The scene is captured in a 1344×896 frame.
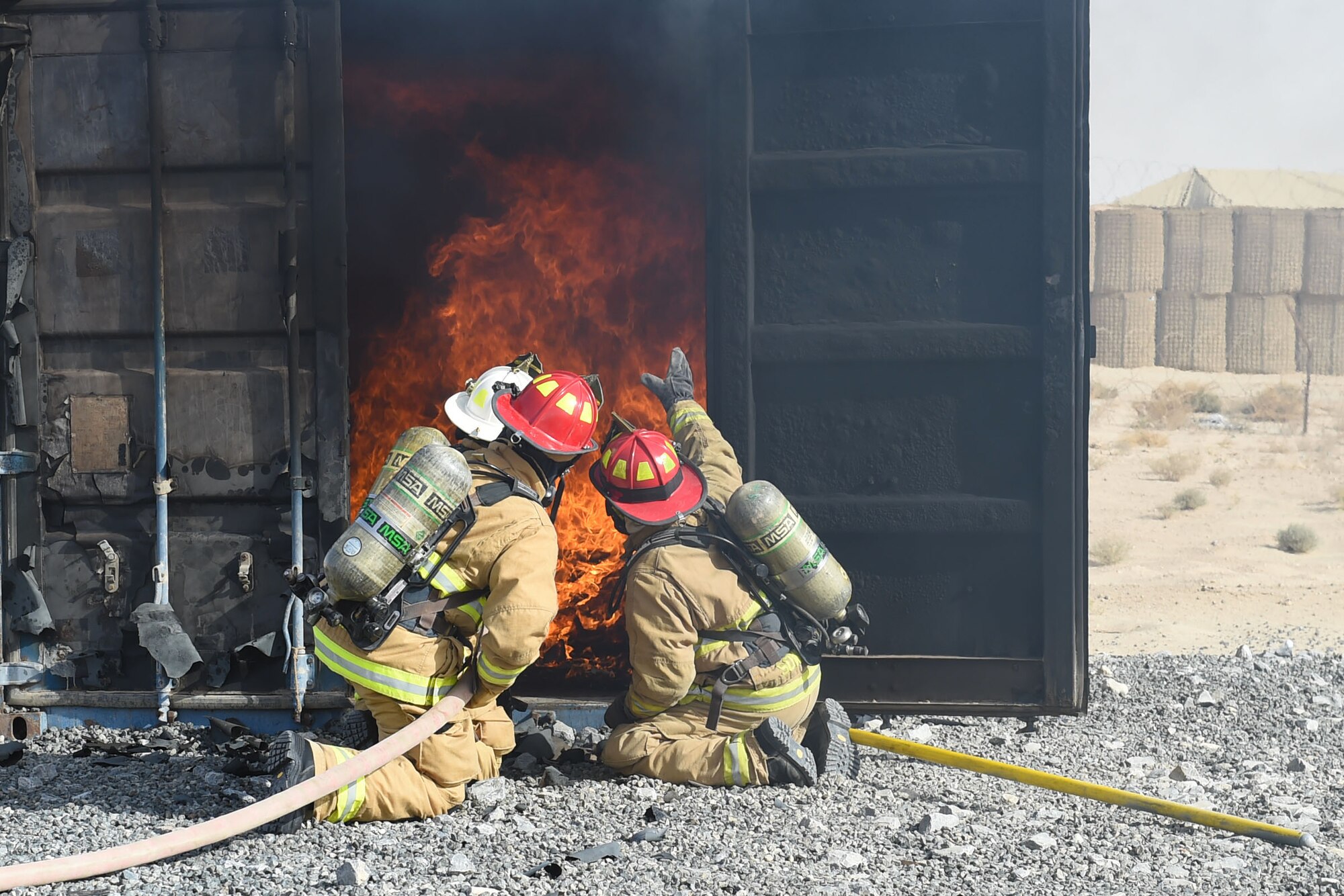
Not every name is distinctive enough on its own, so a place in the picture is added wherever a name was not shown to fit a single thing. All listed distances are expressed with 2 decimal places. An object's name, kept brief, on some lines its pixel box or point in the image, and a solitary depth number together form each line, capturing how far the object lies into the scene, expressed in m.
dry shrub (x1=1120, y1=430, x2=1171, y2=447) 20.05
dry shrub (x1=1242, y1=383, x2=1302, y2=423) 22.83
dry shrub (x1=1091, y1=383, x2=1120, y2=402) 24.55
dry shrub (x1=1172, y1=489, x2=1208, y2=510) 15.36
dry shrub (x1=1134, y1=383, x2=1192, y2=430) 21.88
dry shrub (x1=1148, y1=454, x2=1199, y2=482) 17.48
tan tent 41.75
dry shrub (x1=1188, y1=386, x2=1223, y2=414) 23.34
